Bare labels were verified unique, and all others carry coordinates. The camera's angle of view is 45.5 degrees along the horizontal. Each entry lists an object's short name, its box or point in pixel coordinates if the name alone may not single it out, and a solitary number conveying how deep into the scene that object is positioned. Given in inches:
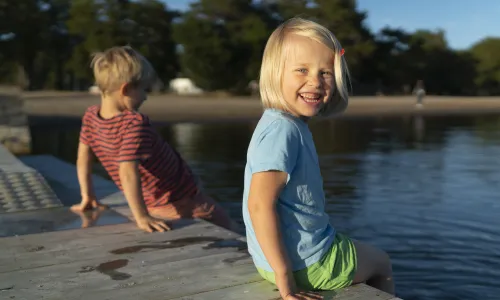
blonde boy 145.3
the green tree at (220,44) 2096.5
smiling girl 89.6
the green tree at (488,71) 2748.5
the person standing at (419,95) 1518.2
